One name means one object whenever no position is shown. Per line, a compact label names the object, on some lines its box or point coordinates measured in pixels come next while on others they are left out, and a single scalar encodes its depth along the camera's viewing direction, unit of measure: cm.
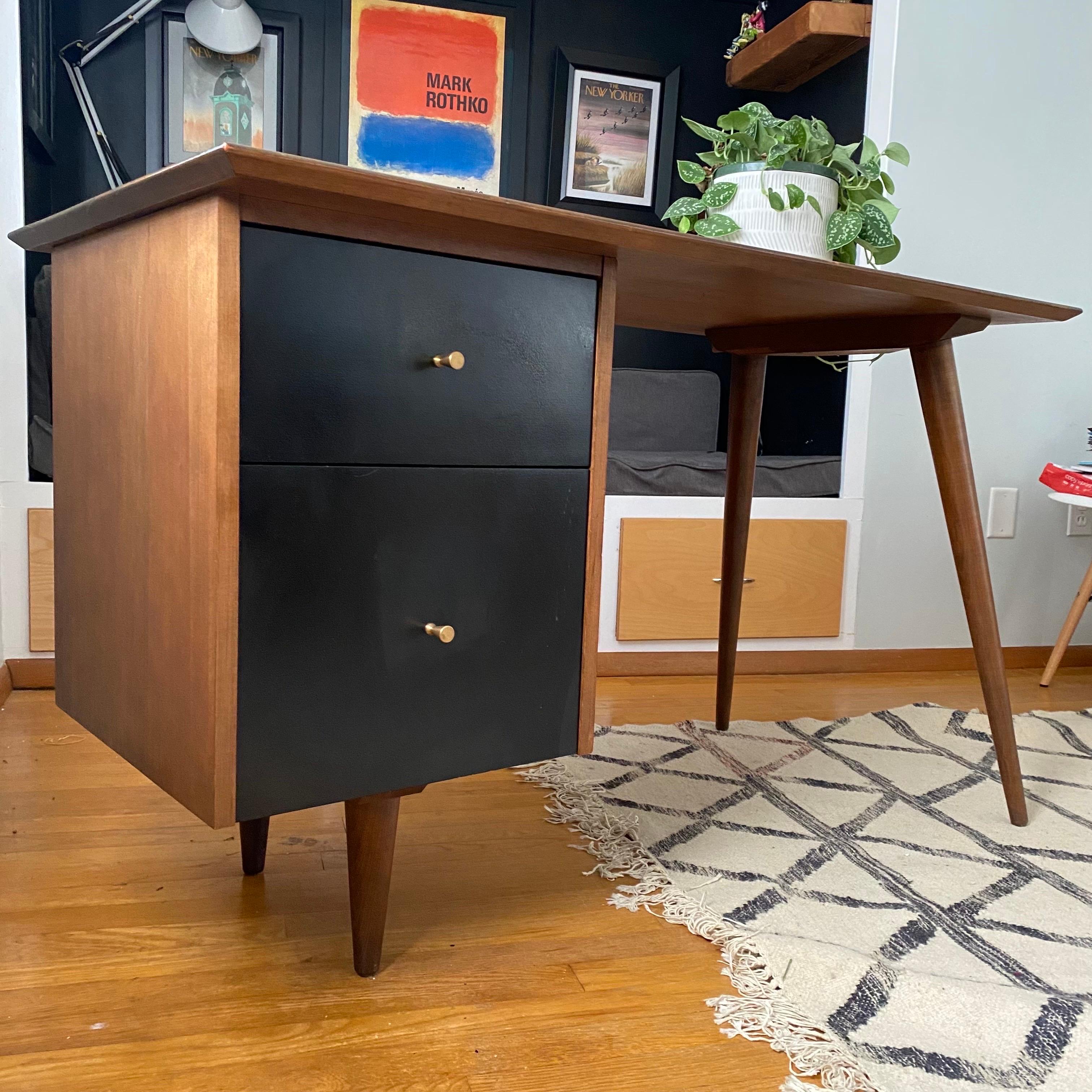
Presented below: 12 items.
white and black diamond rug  83
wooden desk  69
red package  215
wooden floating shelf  220
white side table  216
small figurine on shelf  252
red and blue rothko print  248
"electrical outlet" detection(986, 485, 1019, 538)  237
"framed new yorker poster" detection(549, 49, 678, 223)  263
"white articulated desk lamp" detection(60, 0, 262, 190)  221
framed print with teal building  237
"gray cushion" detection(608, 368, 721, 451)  245
